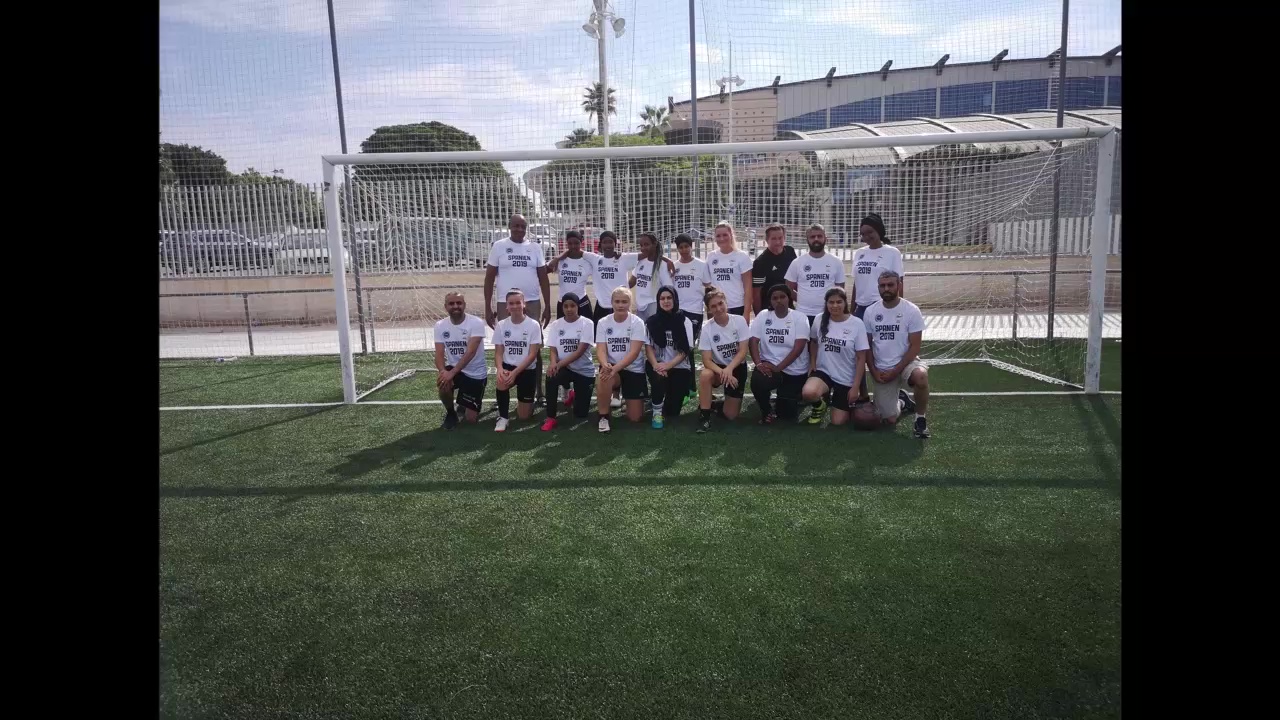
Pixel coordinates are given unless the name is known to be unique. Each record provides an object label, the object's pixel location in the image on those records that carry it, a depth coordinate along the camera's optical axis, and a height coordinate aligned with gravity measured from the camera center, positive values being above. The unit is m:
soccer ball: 5.74 -1.27
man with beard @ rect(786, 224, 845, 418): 6.59 -0.20
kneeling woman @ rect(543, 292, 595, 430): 6.29 -0.79
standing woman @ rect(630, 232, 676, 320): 6.77 -0.16
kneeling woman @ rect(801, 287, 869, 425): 5.92 -0.84
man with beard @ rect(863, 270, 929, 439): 5.75 -0.75
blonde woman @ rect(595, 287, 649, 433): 6.14 -0.78
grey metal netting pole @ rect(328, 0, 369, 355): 7.64 +0.57
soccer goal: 7.43 +0.50
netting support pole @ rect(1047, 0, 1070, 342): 7.86 +0.52
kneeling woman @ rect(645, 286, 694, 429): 6.17 -0.82
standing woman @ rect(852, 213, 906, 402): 6.46 -0.09
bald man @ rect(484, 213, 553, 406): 6.94 -0.05
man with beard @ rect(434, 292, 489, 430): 6.32 -0.79
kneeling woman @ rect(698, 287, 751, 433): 6.05 -0.79
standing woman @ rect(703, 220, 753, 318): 6.76 -0.15
